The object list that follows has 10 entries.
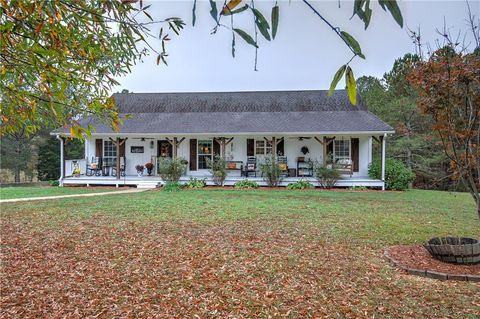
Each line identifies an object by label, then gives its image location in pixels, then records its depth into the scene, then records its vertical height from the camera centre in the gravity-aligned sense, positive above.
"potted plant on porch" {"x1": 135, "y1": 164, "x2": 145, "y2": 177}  18.56 -0.47
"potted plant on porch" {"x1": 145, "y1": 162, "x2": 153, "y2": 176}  18.28 -0.36
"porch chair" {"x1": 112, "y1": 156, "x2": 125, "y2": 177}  18.72 -0.41
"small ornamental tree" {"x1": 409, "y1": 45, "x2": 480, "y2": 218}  5.16 +0.89
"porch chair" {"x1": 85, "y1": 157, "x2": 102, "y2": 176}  18.28 -0.37
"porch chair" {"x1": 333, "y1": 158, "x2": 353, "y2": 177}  16.67 -0.38
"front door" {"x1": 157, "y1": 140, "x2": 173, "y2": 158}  19.36 +0.66
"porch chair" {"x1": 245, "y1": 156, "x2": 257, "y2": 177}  17.88 -0.43
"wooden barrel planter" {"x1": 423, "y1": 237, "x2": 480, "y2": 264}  5.09 -1.37
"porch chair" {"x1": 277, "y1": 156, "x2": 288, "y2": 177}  16.83 -0.27
